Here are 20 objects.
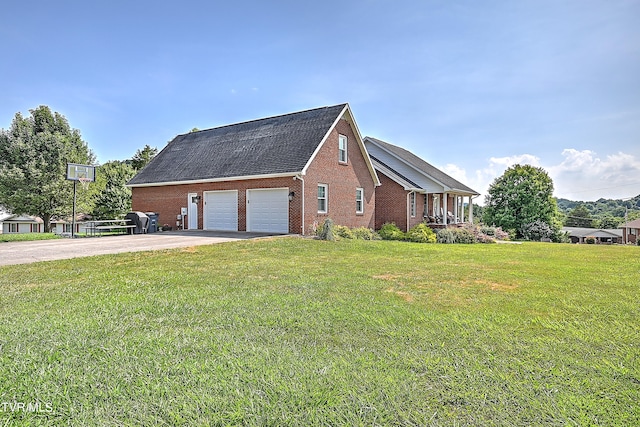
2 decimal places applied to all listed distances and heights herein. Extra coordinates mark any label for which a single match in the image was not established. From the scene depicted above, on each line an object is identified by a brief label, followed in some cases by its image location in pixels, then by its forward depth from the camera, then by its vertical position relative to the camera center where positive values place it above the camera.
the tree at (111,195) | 32.69 +2.05
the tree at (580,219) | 71.31 -0.52
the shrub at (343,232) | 16.01 -0.78
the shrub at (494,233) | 23.52 -1.15
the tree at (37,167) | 24.72 +3.59
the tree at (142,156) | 42.59 +7.66
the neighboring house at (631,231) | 47.50 -2.10
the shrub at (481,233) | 20.02 -1.06
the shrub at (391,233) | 19.08 -0.96
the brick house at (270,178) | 16.50 +2.06
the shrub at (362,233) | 17.08 -0.88
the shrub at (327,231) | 14.59 -0.66
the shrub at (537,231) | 33.53 -1.46
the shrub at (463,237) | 18.98 -1.16
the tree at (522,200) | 36.00 +1.82
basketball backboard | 16.34 +2.16
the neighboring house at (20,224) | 41.19 -1.06
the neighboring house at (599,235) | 54.69 -3.07
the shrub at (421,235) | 18.00 -1.01
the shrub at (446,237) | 18.69 -1.14
